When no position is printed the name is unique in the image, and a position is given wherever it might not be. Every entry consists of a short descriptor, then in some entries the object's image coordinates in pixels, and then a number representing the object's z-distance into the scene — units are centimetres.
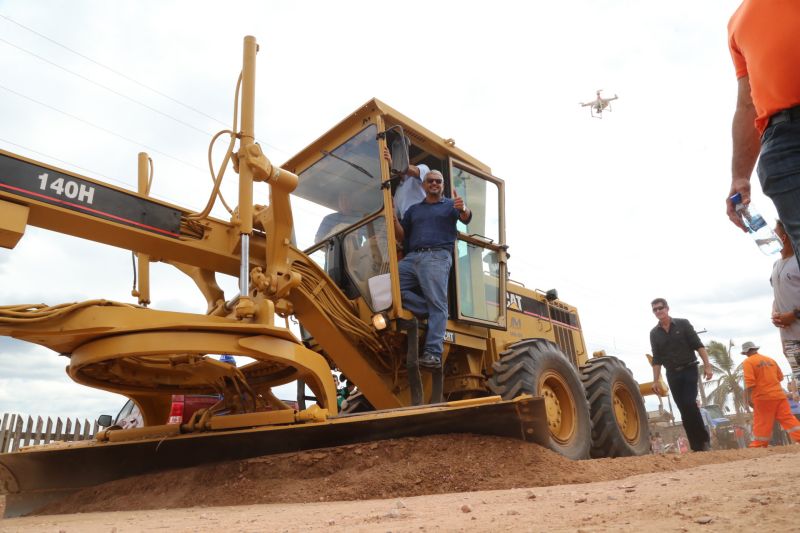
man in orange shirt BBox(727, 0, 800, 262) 201
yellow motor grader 366
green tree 3429
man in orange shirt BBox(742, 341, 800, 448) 638
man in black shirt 645
